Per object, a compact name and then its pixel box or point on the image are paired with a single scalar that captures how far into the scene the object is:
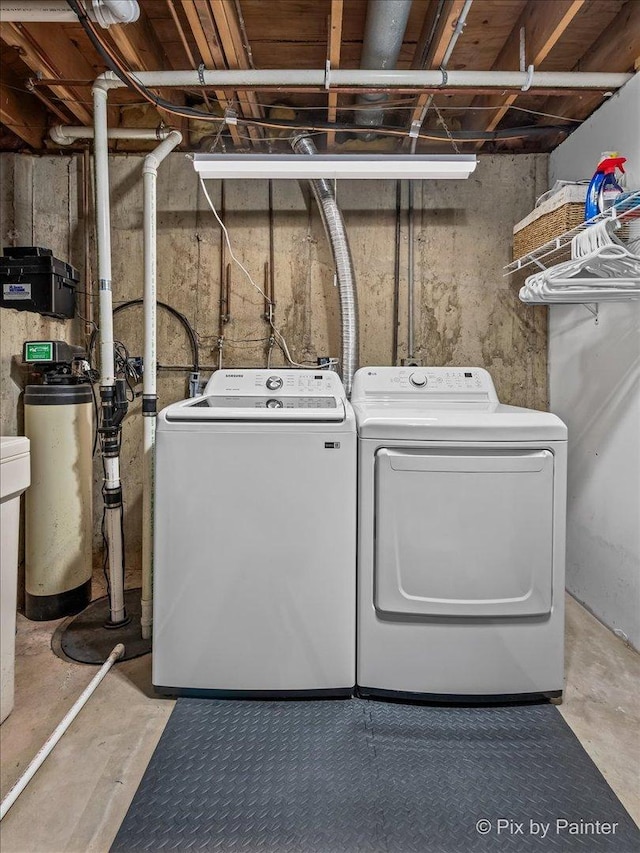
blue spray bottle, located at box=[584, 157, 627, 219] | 1.74
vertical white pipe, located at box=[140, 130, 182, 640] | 1.85
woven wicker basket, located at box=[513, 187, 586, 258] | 1.86
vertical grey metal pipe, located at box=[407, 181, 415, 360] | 2.53
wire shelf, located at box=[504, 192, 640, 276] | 1.65
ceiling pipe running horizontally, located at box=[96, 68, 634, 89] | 1.84
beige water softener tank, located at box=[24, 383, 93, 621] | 2.04
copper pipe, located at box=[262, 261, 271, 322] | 2.54
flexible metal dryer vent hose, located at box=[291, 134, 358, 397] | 2.30
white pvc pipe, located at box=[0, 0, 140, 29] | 1.40
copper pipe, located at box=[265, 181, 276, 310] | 2.54
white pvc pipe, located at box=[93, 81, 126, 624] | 1.89
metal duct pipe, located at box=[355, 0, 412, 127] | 1.61
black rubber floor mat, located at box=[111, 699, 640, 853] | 1.13
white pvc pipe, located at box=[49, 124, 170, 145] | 2.30
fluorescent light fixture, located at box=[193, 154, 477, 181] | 1.75
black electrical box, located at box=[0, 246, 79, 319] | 2.06
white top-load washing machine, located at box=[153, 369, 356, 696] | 1.51
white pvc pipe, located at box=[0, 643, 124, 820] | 1.18
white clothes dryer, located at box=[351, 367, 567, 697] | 1.50
